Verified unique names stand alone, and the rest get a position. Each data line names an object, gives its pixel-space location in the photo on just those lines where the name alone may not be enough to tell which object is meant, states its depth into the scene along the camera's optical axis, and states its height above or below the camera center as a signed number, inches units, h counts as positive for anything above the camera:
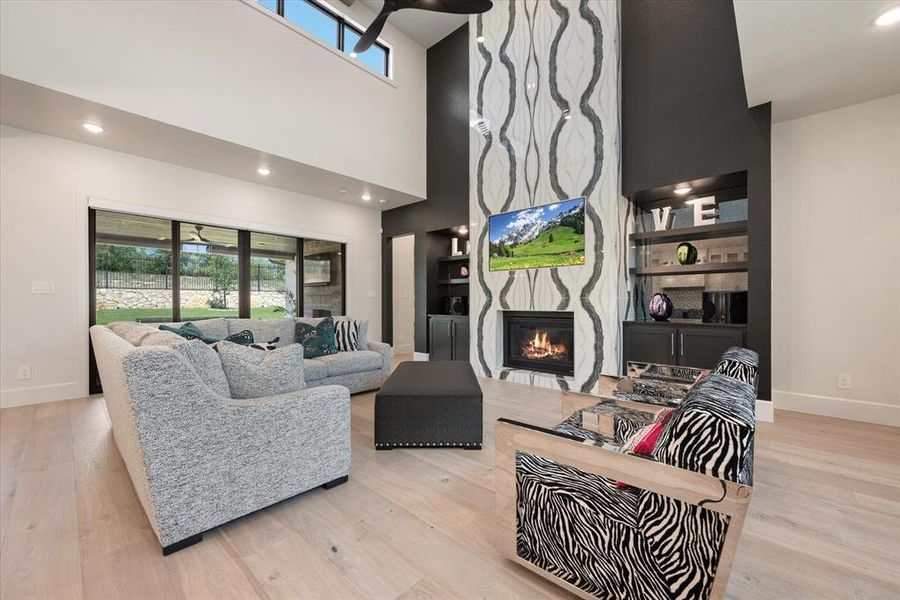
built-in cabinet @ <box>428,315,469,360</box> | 217.6 -24.0
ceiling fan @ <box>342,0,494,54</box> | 111.6 +94.0
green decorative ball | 147.2 +18.4
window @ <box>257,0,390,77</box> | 180.5 +150.8
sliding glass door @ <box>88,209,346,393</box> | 166.9 +15.2
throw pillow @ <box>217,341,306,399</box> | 70.6 -14.5
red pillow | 46.7 -19.4
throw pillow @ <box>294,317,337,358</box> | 157.9 -17.5
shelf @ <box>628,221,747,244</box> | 136.4 +27.0
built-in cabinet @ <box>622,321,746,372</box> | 131.0 -17.0
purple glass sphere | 149.2 -3.6
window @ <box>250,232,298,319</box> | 214.5 +14.9
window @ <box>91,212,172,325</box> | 164.7 +15.5
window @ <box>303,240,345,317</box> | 239.1 +14.6
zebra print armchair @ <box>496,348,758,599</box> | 36.3 -24.9
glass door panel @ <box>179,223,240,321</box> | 188.2 +15.2
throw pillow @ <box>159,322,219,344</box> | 125.7 -11.8
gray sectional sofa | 55.5 -24.8
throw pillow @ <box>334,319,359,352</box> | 167.8 -17.0
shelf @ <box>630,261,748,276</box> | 135.3 +12.1
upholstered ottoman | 97.0 -32.6
